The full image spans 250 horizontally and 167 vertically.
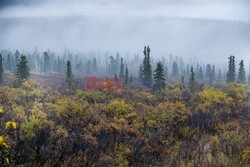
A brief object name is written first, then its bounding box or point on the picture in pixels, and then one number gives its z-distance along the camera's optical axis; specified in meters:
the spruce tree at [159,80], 61.84
